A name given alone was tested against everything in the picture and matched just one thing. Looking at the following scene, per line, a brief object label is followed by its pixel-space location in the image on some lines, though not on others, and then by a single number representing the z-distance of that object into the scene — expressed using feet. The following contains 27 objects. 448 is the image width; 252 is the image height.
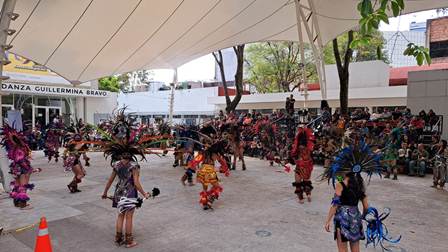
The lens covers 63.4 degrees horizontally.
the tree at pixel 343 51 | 89.56
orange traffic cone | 12.61
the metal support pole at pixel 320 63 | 44.54
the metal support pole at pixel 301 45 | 42.20
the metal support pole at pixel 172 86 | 57.51
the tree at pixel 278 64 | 102.42
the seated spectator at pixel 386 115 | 47.09
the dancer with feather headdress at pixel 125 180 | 16.49
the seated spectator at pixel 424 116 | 41.17
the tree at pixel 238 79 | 65.33
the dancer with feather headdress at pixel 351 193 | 12.91
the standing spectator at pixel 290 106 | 48.28
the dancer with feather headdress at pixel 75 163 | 28.07
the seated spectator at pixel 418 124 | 38.86
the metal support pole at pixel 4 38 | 25.43
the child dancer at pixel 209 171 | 22.93
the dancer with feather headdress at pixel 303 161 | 24.52
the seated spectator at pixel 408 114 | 41.06
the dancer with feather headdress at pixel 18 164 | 23.17
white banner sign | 66.18
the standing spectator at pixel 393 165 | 33.14
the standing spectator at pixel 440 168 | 30.14
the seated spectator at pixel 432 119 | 41.04
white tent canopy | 30.88
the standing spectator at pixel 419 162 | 36.04
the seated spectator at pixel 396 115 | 44.77
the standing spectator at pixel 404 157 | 36.78
